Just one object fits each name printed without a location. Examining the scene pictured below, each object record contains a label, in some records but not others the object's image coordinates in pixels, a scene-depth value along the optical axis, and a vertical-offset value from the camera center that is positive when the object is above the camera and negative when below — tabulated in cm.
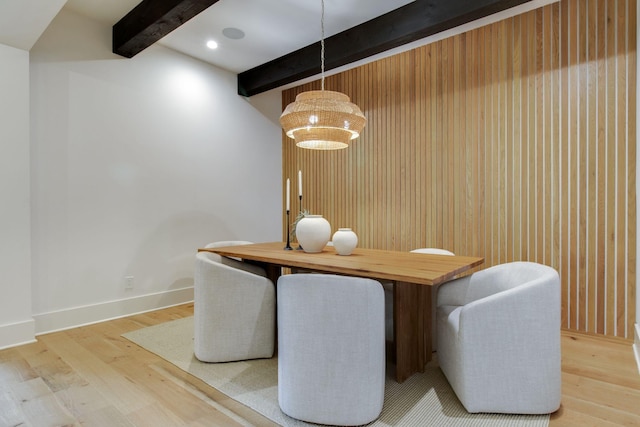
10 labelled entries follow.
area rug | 164 -99
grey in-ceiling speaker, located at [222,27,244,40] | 334 +179
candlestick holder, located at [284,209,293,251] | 267 -26
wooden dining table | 176 -31
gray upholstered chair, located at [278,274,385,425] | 157 -62
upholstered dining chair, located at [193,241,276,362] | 227 -66
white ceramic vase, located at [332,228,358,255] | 230 -19
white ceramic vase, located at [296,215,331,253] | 243 -14
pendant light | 226 +63
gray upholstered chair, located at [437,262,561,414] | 162 -67
